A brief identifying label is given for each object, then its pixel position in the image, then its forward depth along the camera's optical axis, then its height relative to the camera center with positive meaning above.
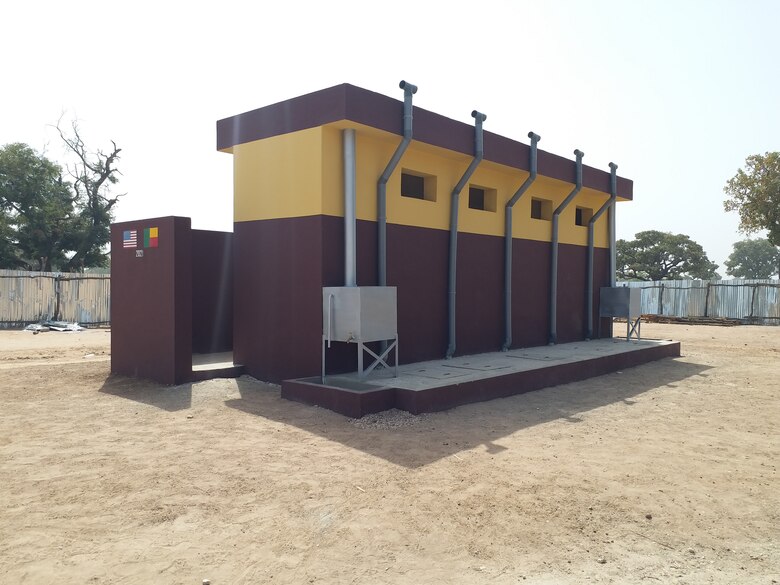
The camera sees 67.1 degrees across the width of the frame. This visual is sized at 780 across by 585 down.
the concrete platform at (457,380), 7.67 -1.37
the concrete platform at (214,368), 9.72 -1.43
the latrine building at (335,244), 9.00 +0.73
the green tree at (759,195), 26.53 +4.50
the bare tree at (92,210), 29.64 +3.80
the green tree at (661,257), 45.62 +2.68
